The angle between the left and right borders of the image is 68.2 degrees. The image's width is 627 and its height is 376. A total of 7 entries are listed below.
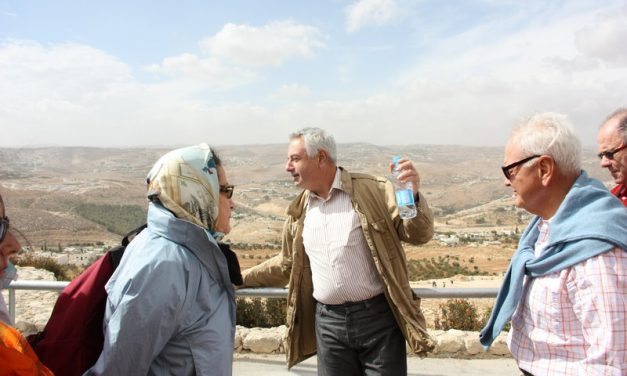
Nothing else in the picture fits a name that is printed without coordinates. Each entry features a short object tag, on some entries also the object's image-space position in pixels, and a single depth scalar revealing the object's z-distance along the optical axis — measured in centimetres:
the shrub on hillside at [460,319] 721
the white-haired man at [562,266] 149
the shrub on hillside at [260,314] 650
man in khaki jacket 265
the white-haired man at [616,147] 261
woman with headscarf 162
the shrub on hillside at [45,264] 1413
